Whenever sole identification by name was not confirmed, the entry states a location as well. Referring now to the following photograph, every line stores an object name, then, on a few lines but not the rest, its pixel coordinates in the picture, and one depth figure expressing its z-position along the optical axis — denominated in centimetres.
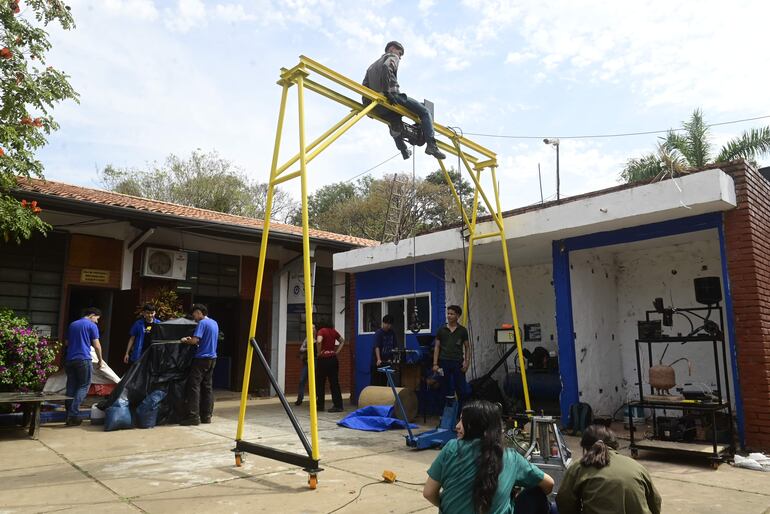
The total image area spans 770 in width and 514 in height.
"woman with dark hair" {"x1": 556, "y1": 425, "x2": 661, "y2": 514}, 279
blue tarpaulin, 797
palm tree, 1706
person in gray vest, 608
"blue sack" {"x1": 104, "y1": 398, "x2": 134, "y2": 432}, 747
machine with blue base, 644
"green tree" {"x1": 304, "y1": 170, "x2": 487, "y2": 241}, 2688
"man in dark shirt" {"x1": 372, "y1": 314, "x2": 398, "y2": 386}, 969
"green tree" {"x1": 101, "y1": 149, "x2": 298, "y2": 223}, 2608
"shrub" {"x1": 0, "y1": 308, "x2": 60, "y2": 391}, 727
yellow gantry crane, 470
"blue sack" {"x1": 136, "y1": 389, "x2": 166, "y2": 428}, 770
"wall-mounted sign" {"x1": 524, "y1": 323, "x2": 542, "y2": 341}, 1087
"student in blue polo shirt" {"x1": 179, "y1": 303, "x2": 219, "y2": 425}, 810
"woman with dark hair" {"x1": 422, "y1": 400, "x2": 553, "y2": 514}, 252
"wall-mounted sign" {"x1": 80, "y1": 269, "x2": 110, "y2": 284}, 1074
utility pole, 1332
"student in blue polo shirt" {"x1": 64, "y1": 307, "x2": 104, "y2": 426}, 779
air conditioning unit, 1159
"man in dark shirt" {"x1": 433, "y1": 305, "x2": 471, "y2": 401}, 766
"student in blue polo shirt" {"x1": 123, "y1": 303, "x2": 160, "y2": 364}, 881
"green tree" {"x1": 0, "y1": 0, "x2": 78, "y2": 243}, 777
